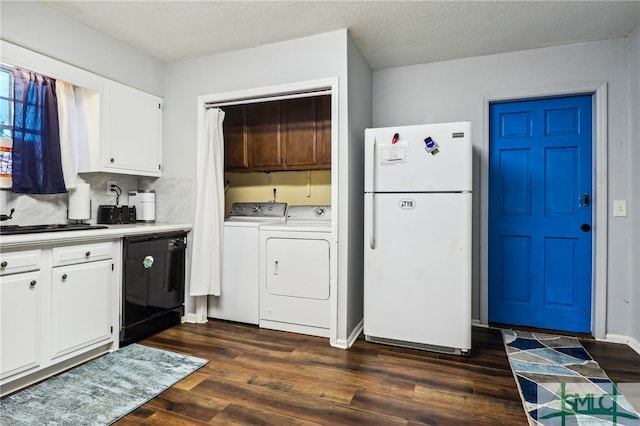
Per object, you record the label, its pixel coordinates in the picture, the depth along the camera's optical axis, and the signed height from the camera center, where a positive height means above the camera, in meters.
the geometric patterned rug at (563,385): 1.80 -1.04
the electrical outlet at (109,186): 3.20 +0.22
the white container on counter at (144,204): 3.30 +0.07
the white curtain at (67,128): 2.74 +0.66
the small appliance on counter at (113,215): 3.05 -0.04
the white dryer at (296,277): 2.91 -0.56
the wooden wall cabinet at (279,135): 3.45 +0.81
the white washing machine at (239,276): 3.17 -0.60
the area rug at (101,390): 1.79 -1.05
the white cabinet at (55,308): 1.94 -0.62
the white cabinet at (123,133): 2.86 +0.69
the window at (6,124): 2.42 +0.62
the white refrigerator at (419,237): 2.51 -0.18
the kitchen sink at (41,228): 2.17 -0.12
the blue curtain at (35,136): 2.47 +0.55
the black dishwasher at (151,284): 2.67 -0.61
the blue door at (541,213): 3.00 +0.01
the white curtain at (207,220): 3.15 -0.08
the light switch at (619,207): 2.83 +0.06
